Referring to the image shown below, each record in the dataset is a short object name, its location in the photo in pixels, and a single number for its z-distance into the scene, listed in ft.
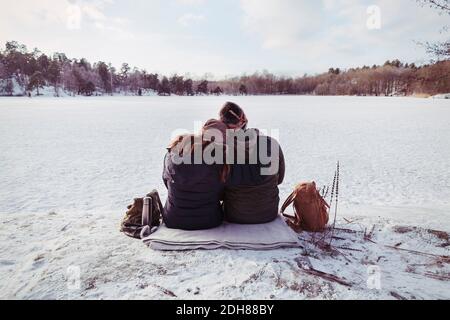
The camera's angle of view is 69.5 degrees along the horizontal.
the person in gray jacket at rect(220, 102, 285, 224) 11.90
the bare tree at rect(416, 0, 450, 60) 18.40
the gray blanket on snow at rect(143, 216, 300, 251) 11.34
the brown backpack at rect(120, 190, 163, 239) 12.56
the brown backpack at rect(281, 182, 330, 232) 13.37
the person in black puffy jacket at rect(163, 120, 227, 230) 11.63
